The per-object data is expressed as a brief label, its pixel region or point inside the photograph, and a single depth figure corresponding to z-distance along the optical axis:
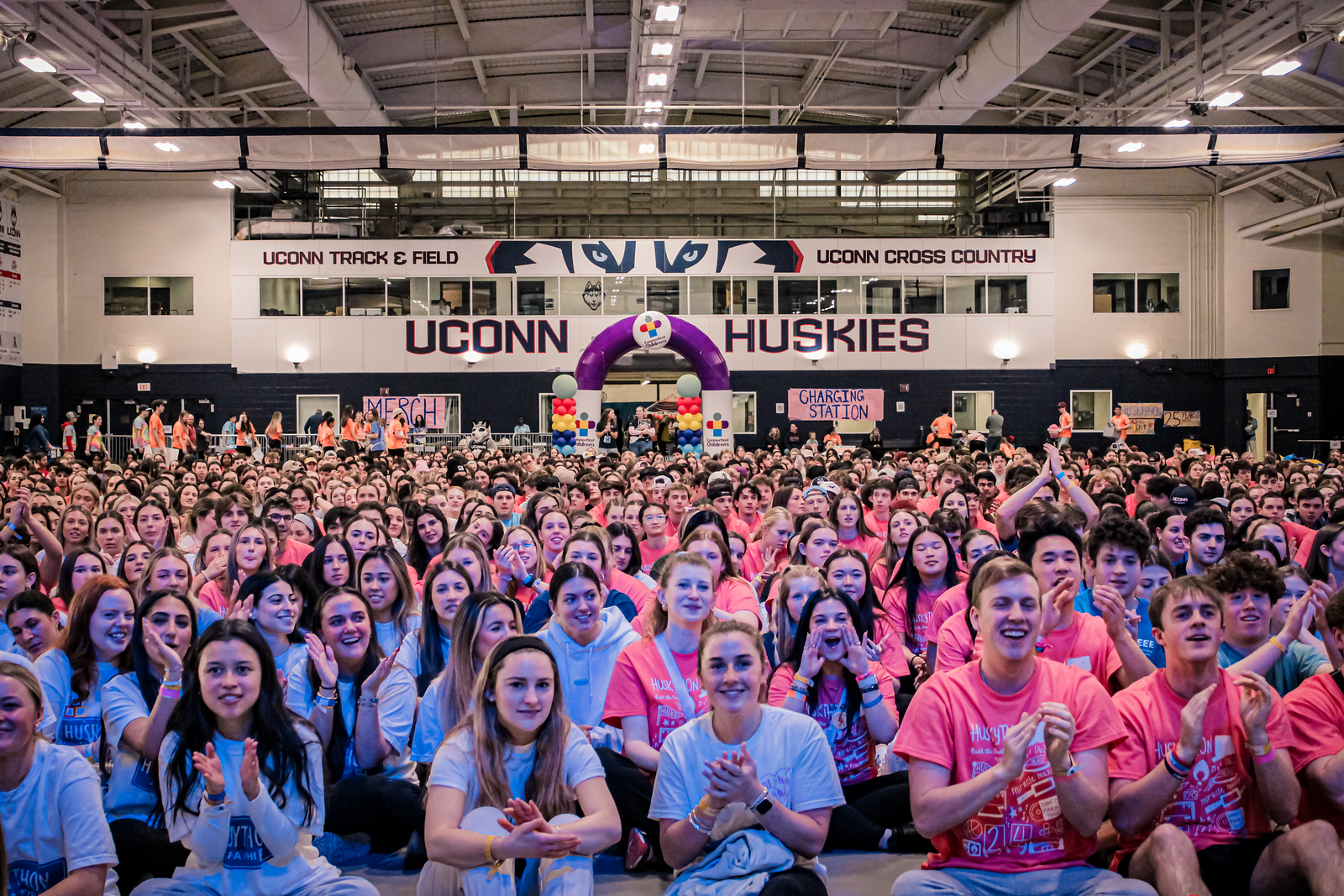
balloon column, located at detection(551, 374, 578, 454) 23.22
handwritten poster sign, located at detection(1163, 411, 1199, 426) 29.69
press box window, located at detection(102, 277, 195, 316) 28.83
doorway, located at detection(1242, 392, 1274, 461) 28.98
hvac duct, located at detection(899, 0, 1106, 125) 16.19
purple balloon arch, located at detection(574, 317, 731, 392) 22.95
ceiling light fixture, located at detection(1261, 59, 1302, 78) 16.36
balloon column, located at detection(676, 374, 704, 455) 22.94
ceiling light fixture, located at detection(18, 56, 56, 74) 15.98
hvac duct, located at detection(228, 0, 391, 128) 16.05
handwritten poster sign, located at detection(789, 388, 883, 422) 29.42
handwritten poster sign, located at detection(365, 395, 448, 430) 28.84
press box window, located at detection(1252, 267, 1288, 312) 28.67
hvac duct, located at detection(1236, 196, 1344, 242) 23.91
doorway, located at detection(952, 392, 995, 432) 29.47
